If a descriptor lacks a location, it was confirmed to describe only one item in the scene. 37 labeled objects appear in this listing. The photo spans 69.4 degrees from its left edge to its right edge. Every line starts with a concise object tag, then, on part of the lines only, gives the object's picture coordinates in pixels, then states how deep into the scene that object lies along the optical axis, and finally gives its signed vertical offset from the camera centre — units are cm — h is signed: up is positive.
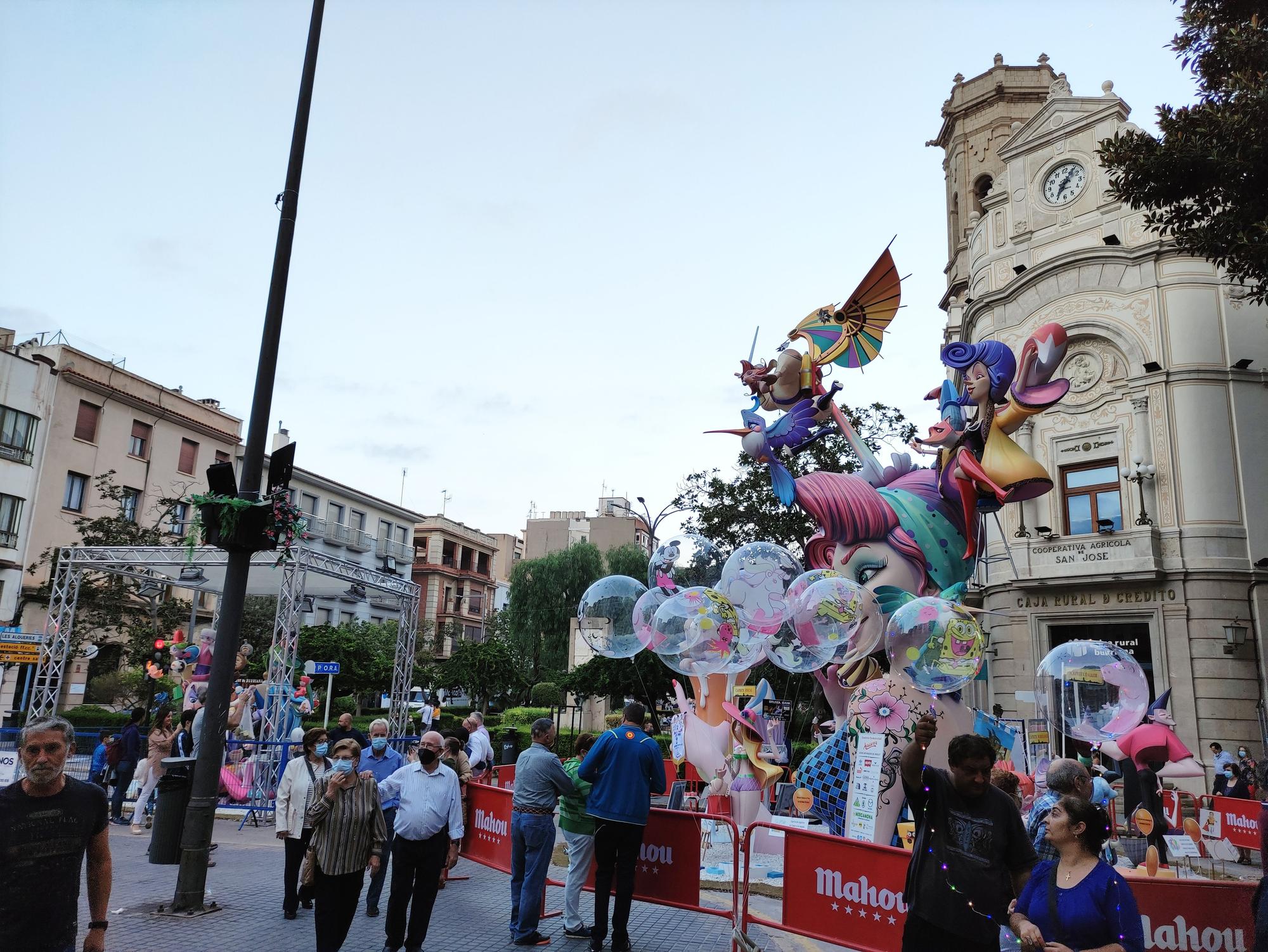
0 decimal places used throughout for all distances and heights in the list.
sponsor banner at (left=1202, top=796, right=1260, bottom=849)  1310 -161
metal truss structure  1514 +106
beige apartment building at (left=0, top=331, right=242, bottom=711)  3011 +784
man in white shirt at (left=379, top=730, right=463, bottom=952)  648 -117
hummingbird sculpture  1348 +366
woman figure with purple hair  1144 +355
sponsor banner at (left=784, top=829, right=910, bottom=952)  585 -130
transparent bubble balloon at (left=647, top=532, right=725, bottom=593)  1273 +161
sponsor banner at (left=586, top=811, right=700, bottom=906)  727 -138
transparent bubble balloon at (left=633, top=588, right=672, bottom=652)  1100 +83
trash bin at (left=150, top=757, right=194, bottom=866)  811 -137
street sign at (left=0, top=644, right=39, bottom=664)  2123 +7
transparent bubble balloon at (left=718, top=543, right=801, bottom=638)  1073 +126
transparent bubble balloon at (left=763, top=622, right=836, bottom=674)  1015 +41
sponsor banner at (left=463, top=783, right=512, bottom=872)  859 -142
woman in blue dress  360 -78
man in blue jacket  693 -94
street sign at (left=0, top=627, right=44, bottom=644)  2223 +47
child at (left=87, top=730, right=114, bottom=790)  1400 -159
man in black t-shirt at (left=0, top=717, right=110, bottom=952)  374 -78
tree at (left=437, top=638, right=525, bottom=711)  3481 +25
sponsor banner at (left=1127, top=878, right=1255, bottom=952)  536 -120
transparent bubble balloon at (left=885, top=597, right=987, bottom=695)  891 +49
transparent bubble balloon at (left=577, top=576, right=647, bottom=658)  1125 +73
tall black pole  759 +56
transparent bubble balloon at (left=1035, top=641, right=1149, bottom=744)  927 +12
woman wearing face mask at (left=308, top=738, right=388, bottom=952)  588 -109
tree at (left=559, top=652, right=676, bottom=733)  2820 +14
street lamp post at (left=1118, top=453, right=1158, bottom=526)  2164 +543
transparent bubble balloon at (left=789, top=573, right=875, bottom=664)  977 +82
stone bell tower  3123 +1932
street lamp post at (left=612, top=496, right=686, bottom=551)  2459 +455
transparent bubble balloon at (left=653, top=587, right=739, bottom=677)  1012 +65
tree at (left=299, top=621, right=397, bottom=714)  3134 +52
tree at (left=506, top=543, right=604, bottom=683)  4666 +367
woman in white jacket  782 -122
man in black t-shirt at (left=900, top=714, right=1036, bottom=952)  396 -67
